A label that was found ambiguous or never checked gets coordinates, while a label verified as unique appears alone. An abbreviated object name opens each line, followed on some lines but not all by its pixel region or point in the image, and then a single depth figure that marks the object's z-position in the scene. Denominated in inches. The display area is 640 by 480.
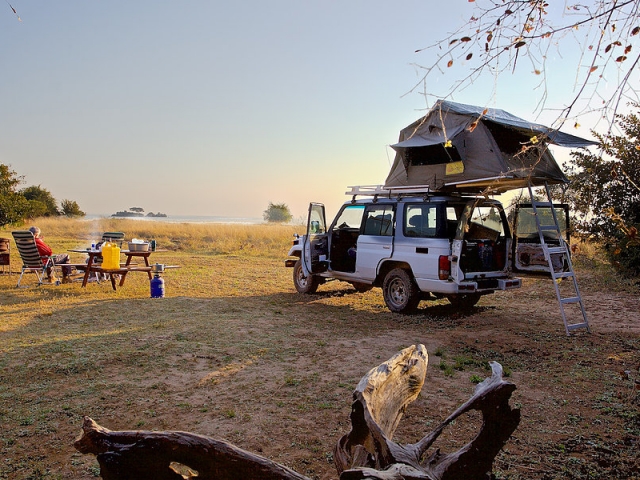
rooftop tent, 300.8
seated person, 448.5
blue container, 398.0
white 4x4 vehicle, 315.6
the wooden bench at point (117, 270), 412.8
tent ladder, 290.4
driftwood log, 75.3
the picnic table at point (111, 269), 415.2
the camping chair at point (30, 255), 430.0
